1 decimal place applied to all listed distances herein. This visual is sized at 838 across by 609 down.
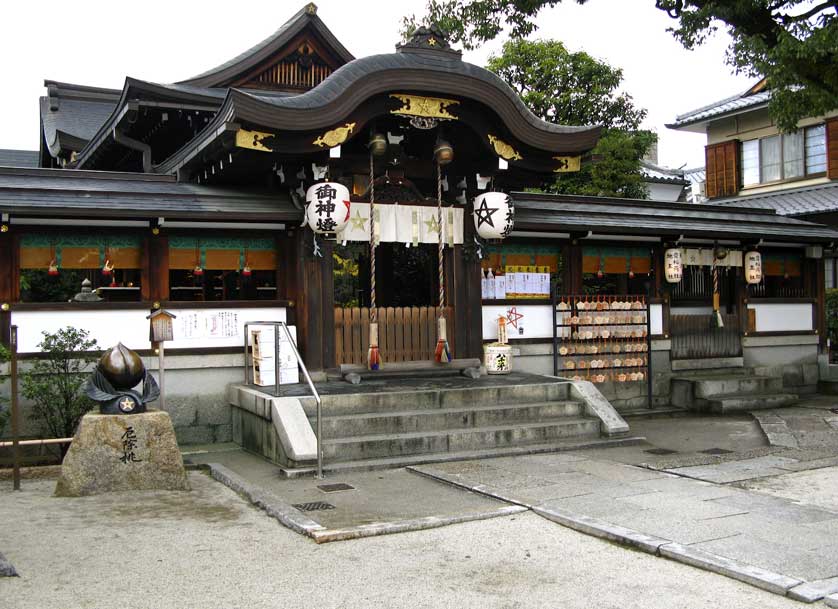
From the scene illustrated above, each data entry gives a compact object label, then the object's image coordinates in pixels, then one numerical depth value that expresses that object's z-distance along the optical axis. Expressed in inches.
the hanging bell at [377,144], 498.3
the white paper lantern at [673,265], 635.5
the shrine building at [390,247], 470.9
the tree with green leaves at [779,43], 412.5
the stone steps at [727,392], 611.2
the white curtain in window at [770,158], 1016.2
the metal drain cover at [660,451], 450.6
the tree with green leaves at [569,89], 1016.9
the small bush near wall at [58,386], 431.5
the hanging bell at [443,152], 513.0
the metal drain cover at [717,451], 450.3
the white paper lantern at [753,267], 673.6
